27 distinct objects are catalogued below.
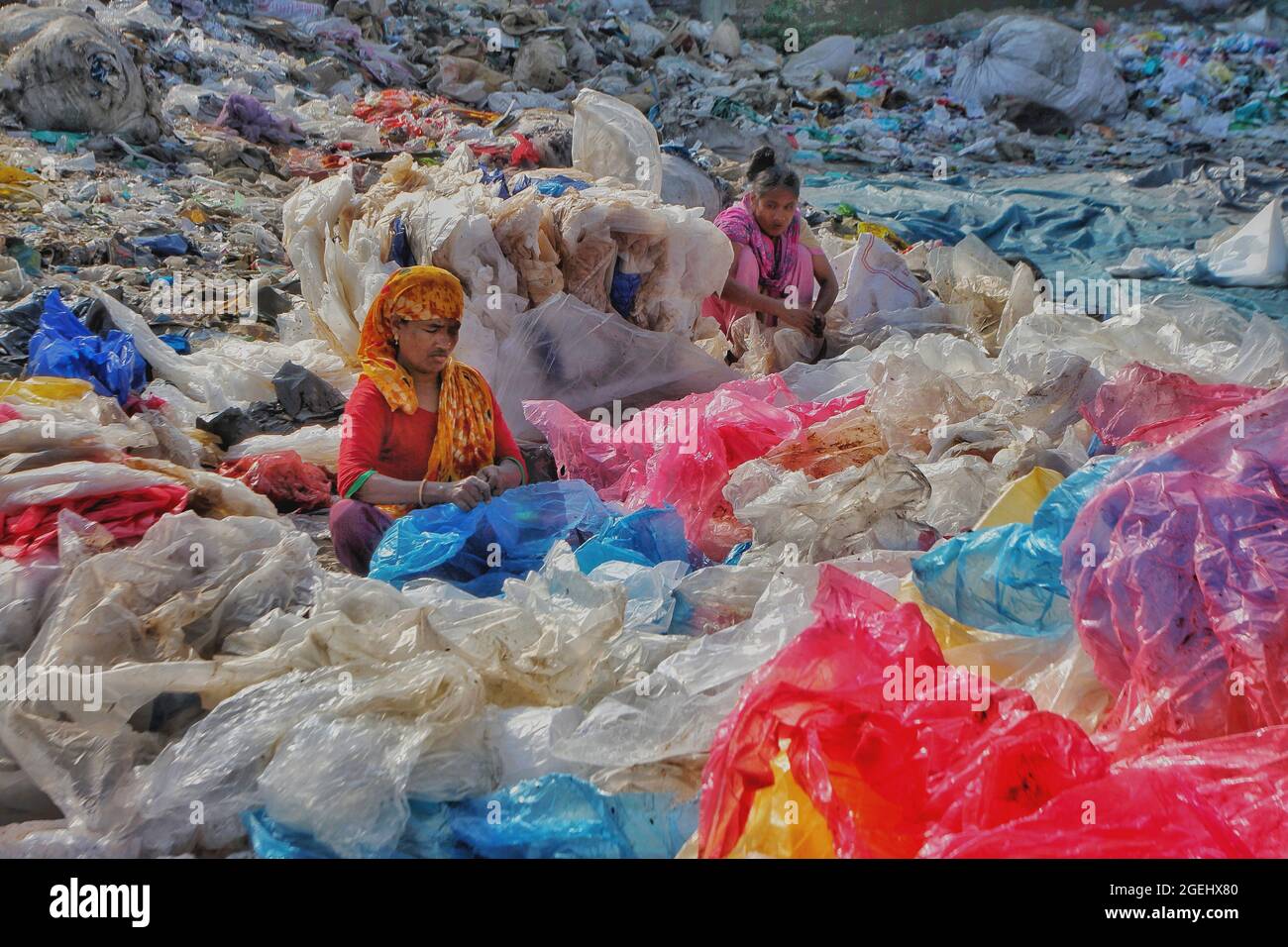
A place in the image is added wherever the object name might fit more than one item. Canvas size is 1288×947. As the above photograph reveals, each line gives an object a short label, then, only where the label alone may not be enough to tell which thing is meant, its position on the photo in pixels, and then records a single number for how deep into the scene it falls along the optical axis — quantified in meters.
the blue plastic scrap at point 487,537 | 2.95
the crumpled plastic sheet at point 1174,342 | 3.68
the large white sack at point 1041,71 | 12.46
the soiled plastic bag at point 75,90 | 9.34
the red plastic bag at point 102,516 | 2.67
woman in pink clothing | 4.89
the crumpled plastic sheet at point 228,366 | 4.59
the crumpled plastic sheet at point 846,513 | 2.73
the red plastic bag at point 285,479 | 3.74
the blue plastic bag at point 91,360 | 3.96
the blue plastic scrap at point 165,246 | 6.88
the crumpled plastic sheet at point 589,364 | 4.21
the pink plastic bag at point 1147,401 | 3.04
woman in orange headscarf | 3.18
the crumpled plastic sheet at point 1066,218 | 7.20
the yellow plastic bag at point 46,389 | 3.53
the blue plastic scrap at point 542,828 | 1.83
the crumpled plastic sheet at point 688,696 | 1.96
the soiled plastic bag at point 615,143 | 5.25
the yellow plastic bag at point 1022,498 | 2.55
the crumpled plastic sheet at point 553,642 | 2.24
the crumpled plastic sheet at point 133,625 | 2.03
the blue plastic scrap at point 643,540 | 2.90
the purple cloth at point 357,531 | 3.14
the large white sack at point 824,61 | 14.68
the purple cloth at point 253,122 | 10.47
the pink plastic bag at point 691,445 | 3.27
